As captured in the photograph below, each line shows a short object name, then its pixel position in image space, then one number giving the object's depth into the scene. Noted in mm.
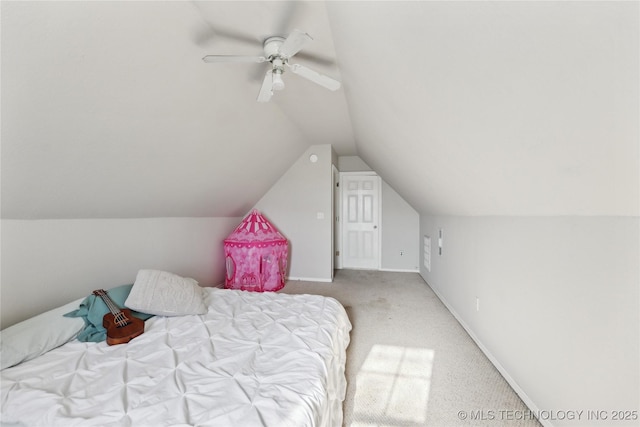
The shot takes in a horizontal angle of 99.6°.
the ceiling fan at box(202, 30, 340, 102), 1465
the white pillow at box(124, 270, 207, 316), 1820
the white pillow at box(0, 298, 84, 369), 1324
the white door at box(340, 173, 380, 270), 5430
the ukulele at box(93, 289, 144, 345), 1545
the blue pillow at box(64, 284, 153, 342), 1594
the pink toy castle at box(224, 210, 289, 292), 3814
